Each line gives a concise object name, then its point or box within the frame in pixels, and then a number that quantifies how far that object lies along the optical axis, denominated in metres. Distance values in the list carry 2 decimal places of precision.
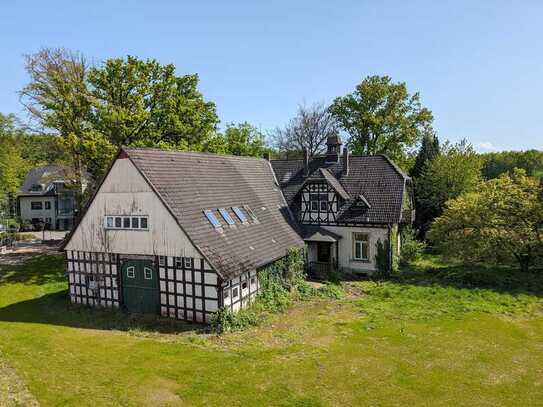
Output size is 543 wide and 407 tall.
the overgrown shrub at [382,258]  25.91
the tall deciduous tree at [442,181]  36.66
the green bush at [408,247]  29.75
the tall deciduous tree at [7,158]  38.25
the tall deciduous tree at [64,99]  28.25
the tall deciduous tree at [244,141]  43.75
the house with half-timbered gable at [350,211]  26.27
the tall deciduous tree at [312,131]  51.58
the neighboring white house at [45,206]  53.84
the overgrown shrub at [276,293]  17.12
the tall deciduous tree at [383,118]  42.69
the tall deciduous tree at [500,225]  24.31
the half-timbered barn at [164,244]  17.69
